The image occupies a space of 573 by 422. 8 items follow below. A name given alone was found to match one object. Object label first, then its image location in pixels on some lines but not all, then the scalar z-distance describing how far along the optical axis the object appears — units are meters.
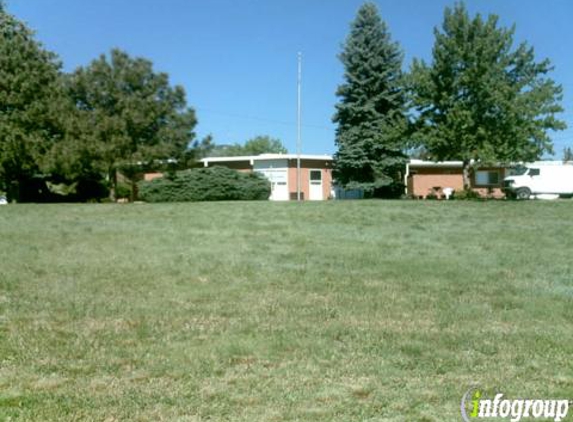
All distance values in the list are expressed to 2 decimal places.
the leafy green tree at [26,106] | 28.97
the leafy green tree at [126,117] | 28.22
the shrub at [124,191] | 35.03
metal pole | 35.28
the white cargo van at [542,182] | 33.78
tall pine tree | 34.16
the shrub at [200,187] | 29.91
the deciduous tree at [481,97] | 27.45
